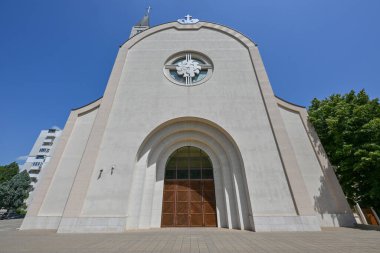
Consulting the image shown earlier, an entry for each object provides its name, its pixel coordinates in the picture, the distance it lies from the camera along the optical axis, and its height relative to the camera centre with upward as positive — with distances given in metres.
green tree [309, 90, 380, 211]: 10.52 +4.92
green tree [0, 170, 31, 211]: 27.83 +5.58
